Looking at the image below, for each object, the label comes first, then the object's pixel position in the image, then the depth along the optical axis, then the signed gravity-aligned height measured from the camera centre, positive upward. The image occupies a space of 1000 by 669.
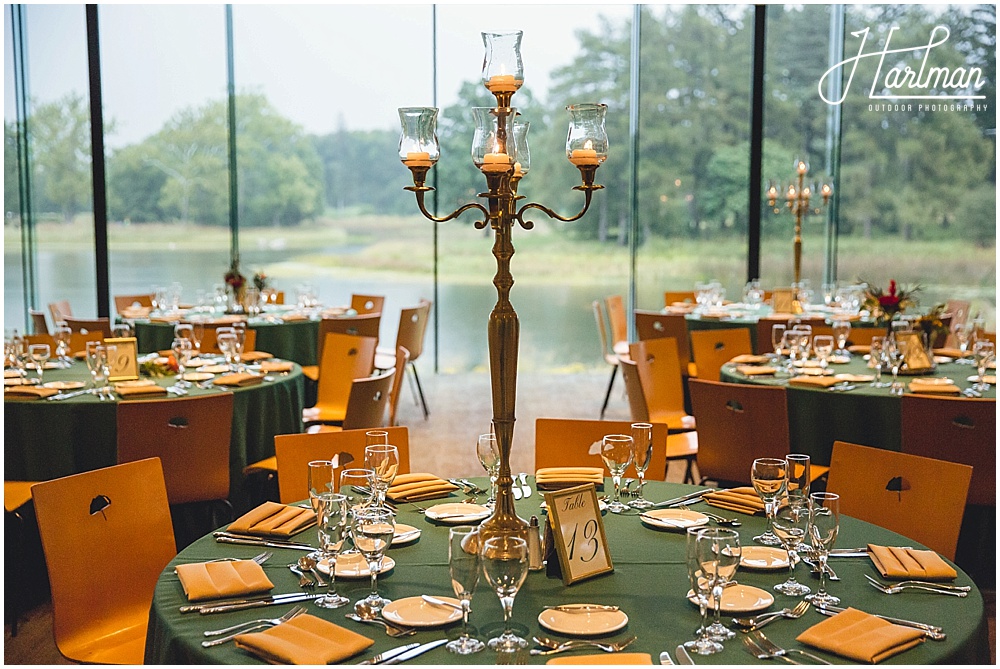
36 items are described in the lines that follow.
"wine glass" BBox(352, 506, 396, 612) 1.96 -0.59
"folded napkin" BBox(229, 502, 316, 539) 2.47 -0.71
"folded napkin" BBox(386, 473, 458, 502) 2.81 -0.70
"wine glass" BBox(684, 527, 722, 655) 1.79 -0.62
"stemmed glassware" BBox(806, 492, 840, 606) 2.03 -0.59
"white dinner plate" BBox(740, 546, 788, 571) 2.22 -0.72
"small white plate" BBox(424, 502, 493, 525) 2.61 -0.72
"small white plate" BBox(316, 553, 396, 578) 2.16 -0.72
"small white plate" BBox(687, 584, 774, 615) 1.96 -0.72
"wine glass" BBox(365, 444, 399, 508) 2.45 -0.54
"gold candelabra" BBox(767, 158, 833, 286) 8.30 +0.41
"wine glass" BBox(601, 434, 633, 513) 2.58 -0.54
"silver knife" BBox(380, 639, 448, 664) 1.76 -0.74
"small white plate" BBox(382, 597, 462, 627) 1.91 -0.73
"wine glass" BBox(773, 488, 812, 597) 2.07 -0.60
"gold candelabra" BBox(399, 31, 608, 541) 2.15 +0.20
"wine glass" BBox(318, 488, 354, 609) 2.02 -0.58
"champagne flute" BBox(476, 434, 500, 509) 2.56 -0.53
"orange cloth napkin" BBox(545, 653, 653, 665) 1.74 -0.73
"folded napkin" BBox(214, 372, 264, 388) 4.75 -0.65
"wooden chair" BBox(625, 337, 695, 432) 5.68 -0.78
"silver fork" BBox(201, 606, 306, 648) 1.86 -0.74
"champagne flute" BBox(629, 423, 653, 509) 2.63 -0.54
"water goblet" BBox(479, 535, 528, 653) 1.75 -0.57
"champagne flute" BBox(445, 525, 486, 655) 1.75 -0.57
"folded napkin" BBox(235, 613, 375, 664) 1.76 -0.73
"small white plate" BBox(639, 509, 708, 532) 2.55 -0.72
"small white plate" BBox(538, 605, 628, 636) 1.88 -0.73
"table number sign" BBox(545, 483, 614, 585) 2.16 -0.64
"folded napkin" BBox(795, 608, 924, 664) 1.78 -0.72
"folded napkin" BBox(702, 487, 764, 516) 2.68 -0.70
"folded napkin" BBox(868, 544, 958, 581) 2.16 -0.71
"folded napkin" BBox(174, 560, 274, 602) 2.07 -0.72
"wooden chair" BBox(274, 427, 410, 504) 3.15 -0.67
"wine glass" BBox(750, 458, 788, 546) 2.38 -0.56
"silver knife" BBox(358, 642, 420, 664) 1.76 -0.74
